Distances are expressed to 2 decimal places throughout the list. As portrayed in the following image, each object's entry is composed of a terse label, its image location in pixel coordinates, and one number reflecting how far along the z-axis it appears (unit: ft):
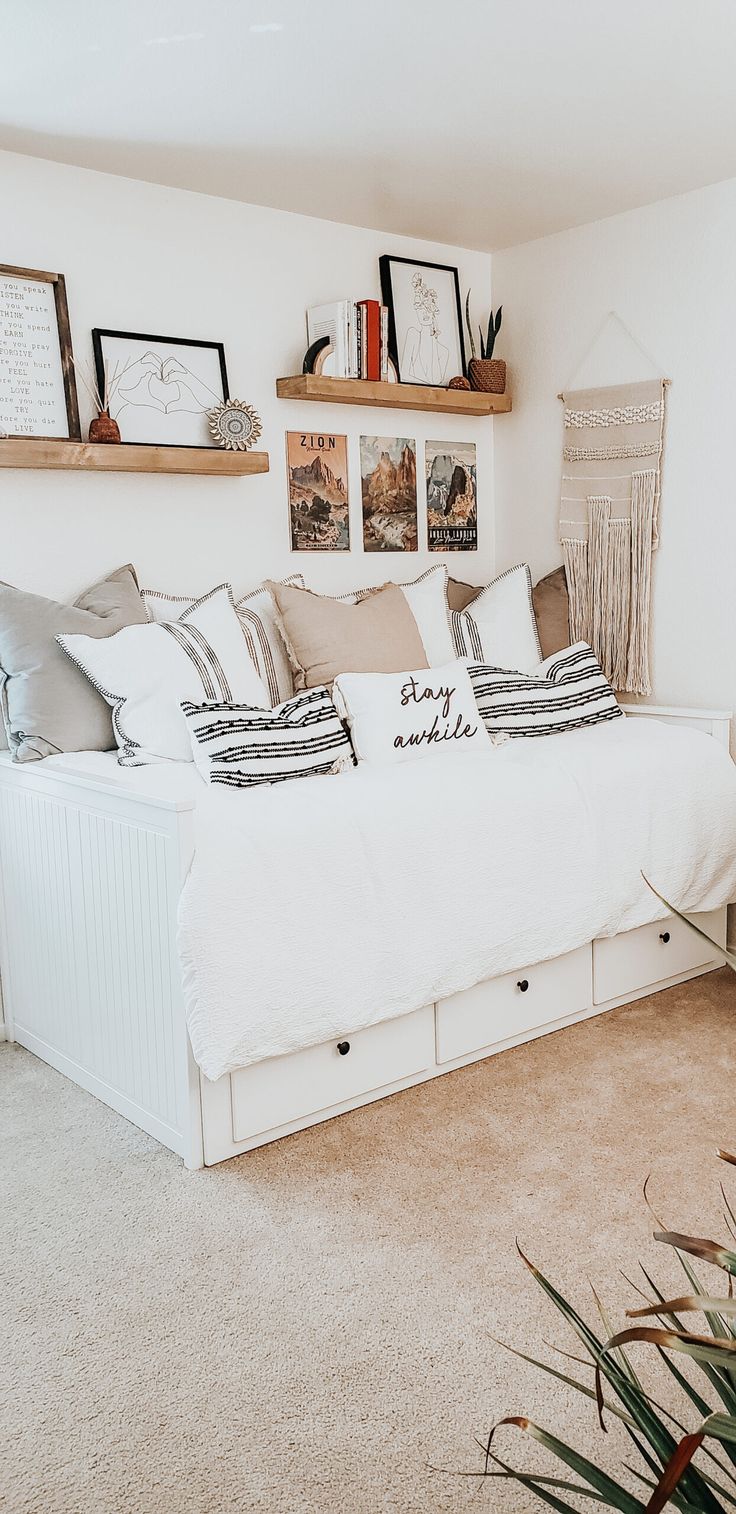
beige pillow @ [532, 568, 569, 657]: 12.41
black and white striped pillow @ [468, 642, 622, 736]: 10.66
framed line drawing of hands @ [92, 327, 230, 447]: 10.25
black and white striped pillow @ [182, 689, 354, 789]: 8.34
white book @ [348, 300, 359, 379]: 11.39
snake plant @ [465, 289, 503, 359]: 12.92
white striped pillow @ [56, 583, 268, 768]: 9.04
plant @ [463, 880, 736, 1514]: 1.86
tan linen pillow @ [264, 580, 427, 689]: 10.38
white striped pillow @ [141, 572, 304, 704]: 10.38
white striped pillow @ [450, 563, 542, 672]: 11.84
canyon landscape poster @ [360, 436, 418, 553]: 12.47
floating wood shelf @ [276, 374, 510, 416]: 11.18
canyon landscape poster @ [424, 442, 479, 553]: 13.11
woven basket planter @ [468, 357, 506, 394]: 12.82
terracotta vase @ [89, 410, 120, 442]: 9.87
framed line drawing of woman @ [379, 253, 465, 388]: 12.25
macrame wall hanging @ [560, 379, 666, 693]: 11.78
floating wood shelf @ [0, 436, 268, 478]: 9.37
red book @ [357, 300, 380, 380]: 11.46
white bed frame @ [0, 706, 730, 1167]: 7.41
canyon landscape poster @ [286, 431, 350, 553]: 11.80
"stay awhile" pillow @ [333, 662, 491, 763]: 9.41
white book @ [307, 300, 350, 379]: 11.30
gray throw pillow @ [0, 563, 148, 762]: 9.19
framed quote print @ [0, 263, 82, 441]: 9.61
